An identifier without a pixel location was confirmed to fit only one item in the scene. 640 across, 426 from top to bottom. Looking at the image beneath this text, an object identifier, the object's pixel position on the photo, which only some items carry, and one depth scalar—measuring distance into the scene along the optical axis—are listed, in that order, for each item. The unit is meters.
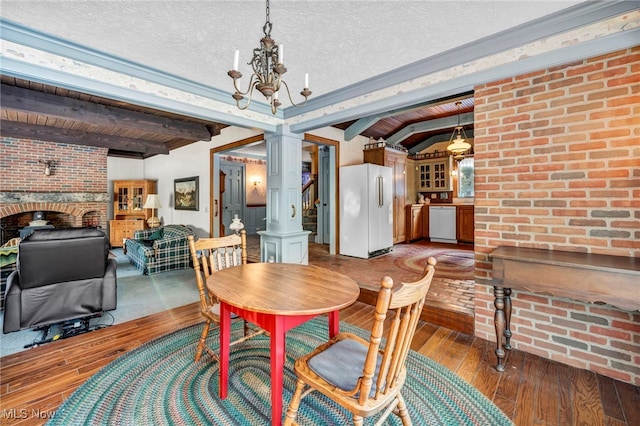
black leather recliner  2.46
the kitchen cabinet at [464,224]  6.38
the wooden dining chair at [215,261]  2.00
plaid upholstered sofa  4.64
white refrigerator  5.00
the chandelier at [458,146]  5.30
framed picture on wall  6.09
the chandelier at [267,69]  1.67
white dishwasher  6.65
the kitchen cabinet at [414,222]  6.70
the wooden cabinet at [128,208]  7.26
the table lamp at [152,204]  6.77
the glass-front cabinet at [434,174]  7.19
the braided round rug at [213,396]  1.56
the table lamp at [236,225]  4.14
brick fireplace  5.78
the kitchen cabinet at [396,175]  5.80
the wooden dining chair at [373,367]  1.03
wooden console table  1.53
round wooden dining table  1.33
